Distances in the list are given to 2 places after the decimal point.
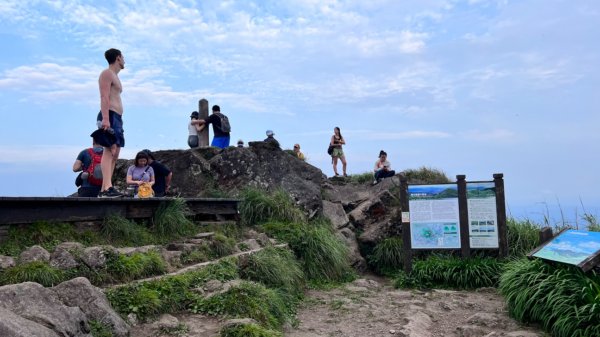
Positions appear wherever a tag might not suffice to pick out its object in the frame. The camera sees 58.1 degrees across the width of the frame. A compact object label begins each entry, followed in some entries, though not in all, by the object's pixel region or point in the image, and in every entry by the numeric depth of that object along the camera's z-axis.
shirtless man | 6.92
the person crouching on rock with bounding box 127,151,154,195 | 8.90
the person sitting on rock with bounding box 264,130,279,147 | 15.47
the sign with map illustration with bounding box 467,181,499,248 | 10.27
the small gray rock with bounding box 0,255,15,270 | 4.73
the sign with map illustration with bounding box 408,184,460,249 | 10.41
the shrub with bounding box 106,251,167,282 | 5.41
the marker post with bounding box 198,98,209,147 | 13.30
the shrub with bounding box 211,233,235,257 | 7.50
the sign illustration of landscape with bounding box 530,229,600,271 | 6.62
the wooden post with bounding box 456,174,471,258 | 10.23
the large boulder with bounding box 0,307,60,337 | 3.21
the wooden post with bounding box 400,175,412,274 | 10.37
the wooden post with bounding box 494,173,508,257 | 10.19
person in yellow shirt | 17.46
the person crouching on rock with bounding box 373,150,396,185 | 16.33
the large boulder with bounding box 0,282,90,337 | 3.72
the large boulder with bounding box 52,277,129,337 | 4.31
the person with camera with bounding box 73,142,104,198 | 7.91
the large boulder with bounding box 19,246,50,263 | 4.95
